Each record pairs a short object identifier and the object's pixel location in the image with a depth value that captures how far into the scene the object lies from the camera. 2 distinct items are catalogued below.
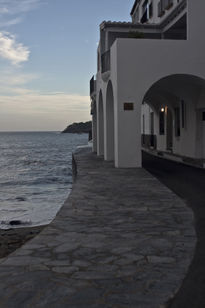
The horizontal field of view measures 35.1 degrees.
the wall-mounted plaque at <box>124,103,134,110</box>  12.55
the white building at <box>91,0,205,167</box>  12.41
